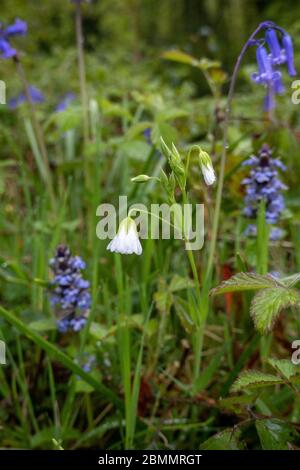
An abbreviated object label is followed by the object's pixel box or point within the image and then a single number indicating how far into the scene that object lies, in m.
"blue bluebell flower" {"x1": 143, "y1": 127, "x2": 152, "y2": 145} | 0.57
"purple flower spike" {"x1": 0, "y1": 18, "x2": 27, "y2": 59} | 0.54
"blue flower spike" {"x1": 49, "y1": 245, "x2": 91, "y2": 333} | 0.43
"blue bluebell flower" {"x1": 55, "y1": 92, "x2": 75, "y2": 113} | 0.84
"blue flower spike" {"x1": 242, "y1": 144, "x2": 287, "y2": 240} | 0.45
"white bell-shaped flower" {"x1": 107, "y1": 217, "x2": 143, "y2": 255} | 0.38
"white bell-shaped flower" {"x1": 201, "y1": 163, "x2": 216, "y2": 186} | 0.38
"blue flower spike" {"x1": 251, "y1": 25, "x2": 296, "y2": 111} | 0.42
